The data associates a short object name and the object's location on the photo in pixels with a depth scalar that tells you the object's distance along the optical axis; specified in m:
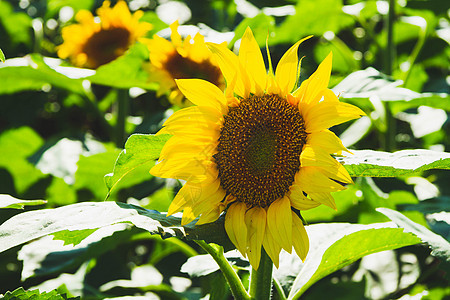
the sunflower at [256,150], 1.34
